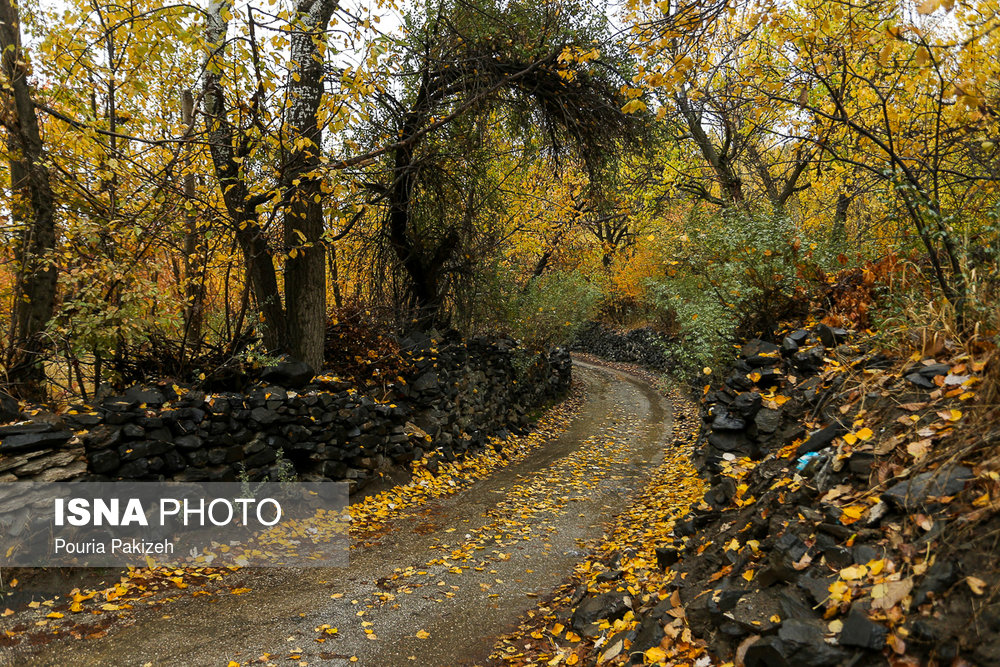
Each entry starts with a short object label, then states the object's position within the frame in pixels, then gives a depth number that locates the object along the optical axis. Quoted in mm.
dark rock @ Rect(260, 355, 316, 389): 6711
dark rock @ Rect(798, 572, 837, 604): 2553
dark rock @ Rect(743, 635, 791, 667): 2355
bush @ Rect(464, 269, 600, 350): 11797
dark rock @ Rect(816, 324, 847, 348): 5039
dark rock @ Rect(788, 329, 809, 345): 5559
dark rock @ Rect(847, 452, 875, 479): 3125
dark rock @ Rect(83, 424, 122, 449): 4922
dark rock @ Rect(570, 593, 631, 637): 3867
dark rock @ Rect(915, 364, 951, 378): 3418
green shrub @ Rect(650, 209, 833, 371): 6504
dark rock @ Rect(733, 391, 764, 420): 5516
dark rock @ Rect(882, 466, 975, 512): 2531
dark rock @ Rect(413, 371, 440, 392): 8703
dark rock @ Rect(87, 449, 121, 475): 4871
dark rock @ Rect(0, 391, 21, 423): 4711
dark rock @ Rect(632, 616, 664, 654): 3160
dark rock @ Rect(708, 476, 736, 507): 4461
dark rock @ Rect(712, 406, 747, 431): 5660
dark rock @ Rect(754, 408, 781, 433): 5094
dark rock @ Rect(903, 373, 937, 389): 3383
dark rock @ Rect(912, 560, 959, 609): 2176
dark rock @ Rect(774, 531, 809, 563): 2861
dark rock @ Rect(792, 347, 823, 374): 5047
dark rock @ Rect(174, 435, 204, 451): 5457
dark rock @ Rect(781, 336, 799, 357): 5533
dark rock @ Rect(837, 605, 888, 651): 2145
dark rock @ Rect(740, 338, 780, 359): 5959
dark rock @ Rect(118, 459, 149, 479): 5039
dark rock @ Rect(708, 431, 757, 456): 5516
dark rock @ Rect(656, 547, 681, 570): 4262
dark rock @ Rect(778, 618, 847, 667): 2238
